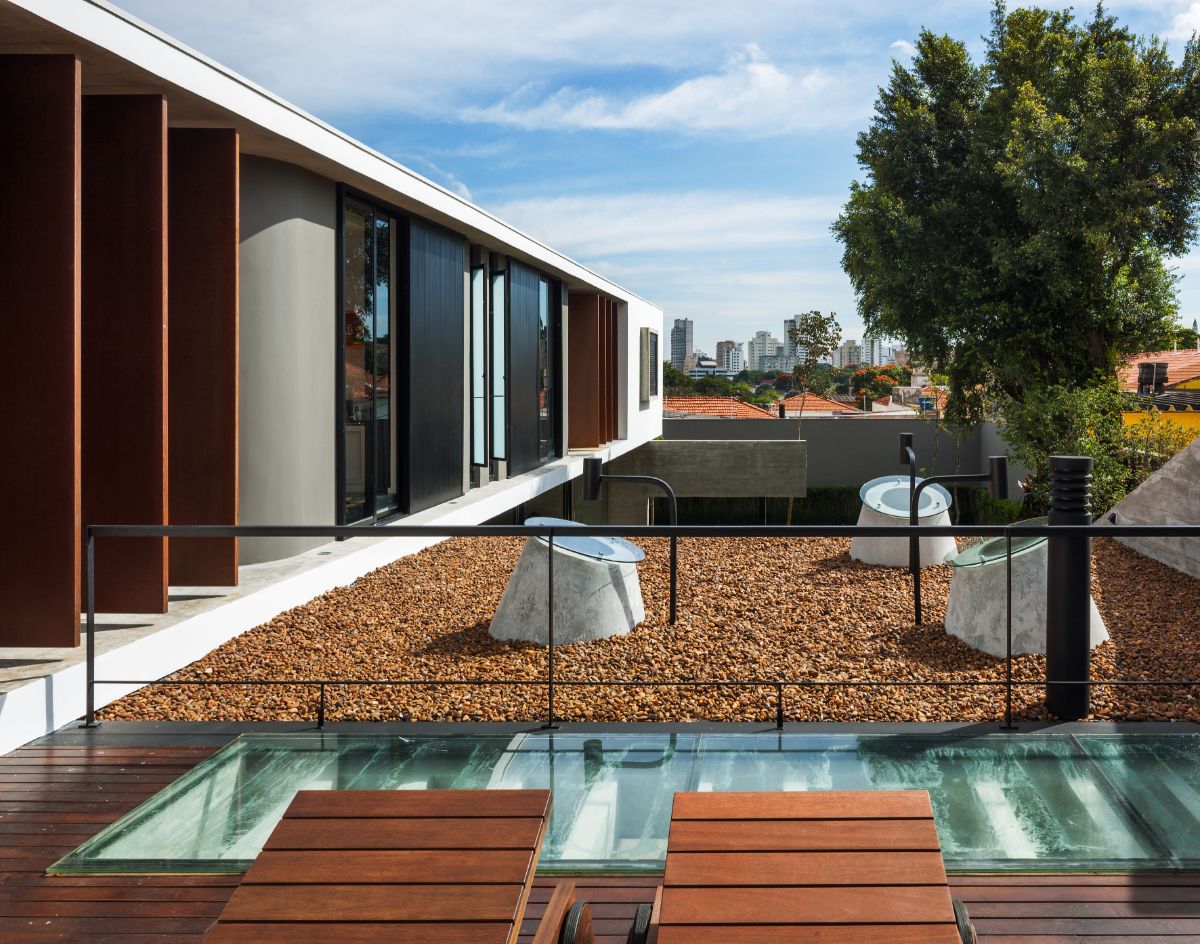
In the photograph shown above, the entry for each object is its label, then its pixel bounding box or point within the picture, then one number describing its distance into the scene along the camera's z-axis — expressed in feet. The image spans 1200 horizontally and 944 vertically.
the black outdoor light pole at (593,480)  28.55
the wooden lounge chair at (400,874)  6.06
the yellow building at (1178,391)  63.10
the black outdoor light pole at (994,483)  25.84
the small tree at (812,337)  119.75
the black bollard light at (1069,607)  14.90
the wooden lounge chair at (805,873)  5.90
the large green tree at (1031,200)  58.34
